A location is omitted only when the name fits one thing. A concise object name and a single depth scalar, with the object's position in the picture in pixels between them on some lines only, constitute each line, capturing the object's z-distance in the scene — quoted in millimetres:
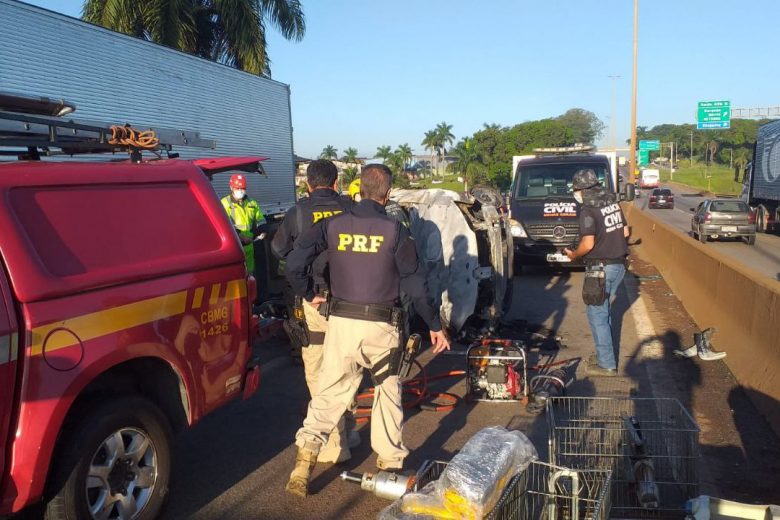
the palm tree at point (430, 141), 112875
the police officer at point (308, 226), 4680
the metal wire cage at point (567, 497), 2744
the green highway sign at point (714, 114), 50719
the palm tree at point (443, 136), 112375
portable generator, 5840
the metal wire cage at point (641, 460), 3449
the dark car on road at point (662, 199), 46812
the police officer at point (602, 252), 6688
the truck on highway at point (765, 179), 24969
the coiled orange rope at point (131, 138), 4277
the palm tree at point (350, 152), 99112
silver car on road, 22797
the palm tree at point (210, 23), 19094
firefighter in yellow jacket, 8758
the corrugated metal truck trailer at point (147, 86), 7730
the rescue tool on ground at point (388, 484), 3508
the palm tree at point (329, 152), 91138
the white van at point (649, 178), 78625
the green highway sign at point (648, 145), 76250
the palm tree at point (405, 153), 91675
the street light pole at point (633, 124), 33844
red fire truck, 3023
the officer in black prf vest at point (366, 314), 4105
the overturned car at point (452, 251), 7426
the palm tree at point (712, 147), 112938
